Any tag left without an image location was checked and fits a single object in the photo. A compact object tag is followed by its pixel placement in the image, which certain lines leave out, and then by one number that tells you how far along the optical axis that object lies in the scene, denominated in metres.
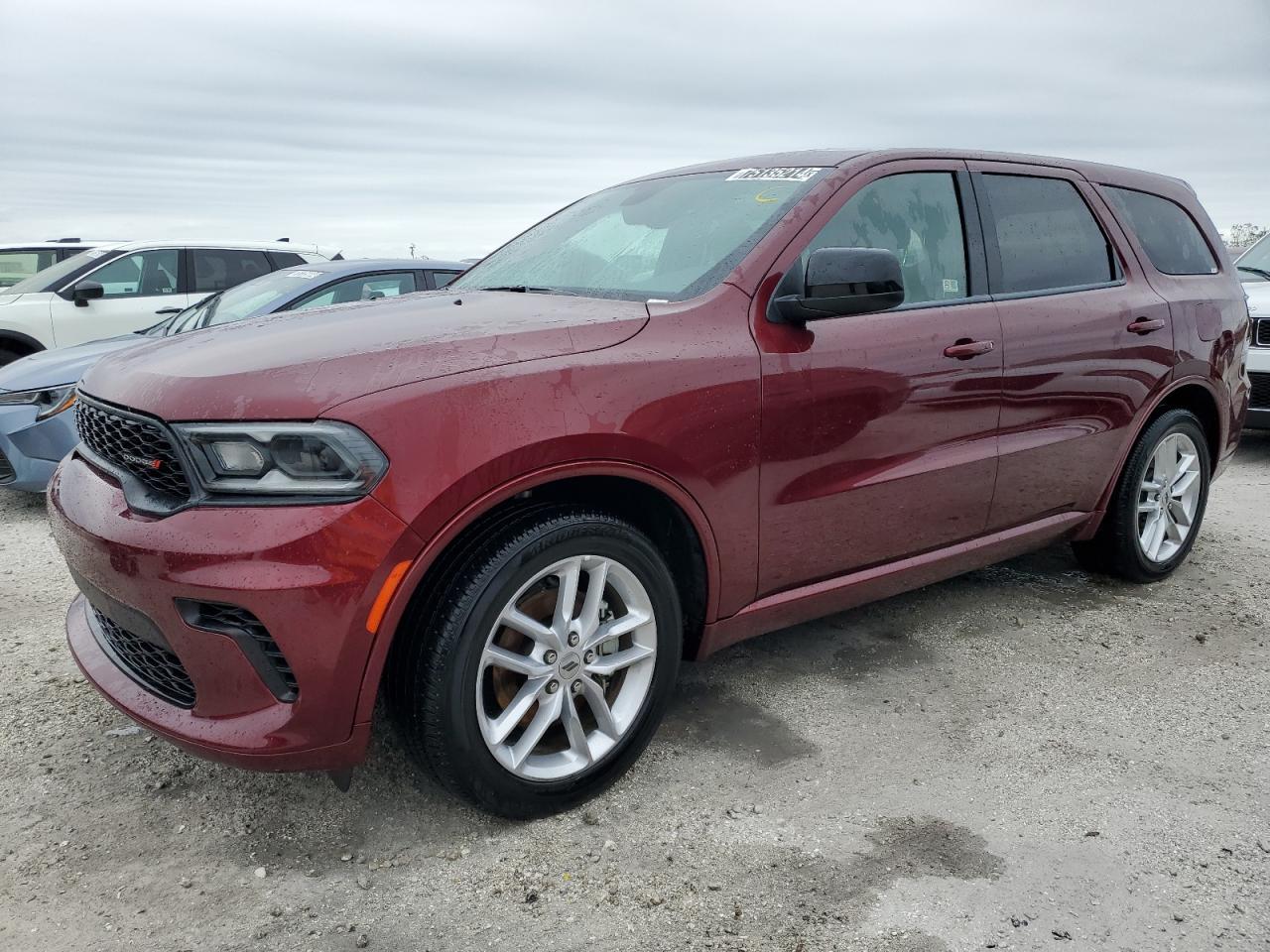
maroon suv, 2.22
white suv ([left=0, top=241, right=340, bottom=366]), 8.55
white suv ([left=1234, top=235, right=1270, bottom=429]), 7.43
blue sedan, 5.46
